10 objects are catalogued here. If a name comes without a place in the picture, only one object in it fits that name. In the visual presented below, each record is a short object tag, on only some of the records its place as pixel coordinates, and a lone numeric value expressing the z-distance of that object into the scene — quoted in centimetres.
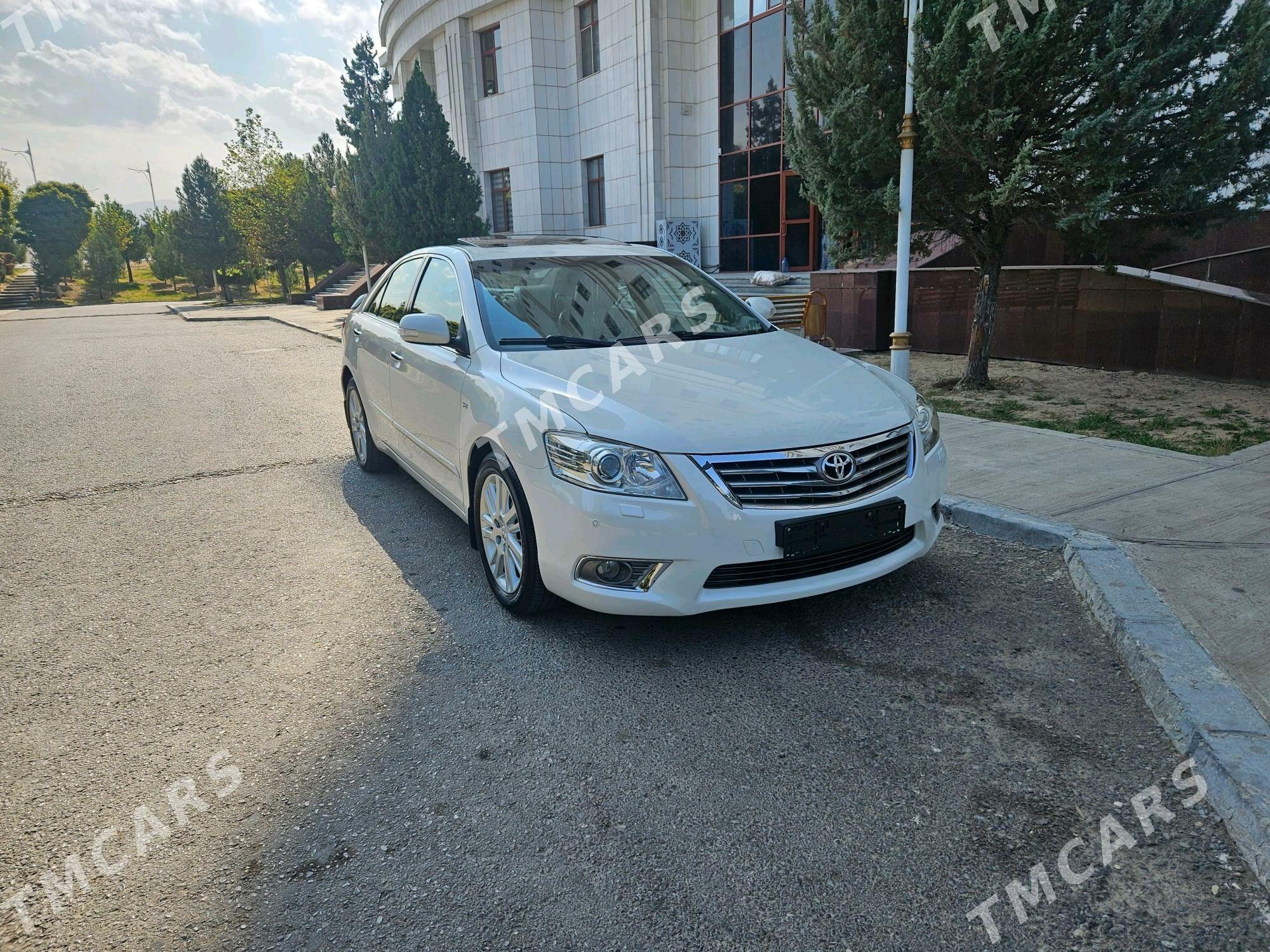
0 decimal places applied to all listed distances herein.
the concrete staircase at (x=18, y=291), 5584
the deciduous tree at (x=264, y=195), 4134
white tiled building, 2277
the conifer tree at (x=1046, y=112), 740
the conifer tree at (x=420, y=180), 2331
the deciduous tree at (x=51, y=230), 6153
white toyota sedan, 346
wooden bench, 1343
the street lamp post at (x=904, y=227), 800
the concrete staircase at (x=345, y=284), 3747
